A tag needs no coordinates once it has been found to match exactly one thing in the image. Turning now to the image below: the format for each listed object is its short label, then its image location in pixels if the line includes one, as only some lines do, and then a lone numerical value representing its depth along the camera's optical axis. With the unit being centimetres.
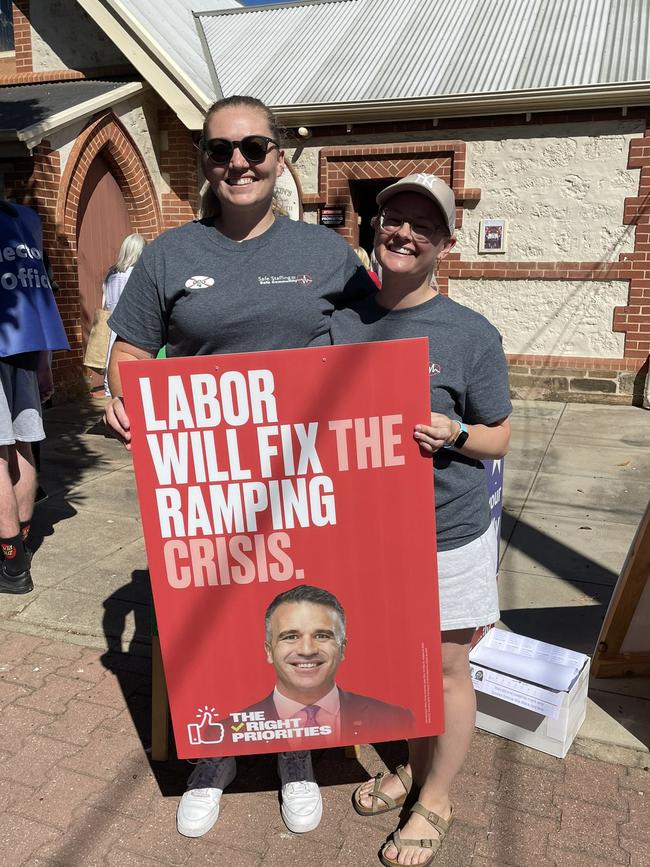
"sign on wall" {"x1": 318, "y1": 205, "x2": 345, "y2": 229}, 980
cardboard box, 263
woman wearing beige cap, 194
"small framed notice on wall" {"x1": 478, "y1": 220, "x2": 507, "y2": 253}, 920
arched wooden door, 912
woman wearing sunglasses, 205
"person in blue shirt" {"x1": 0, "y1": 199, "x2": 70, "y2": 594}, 379
